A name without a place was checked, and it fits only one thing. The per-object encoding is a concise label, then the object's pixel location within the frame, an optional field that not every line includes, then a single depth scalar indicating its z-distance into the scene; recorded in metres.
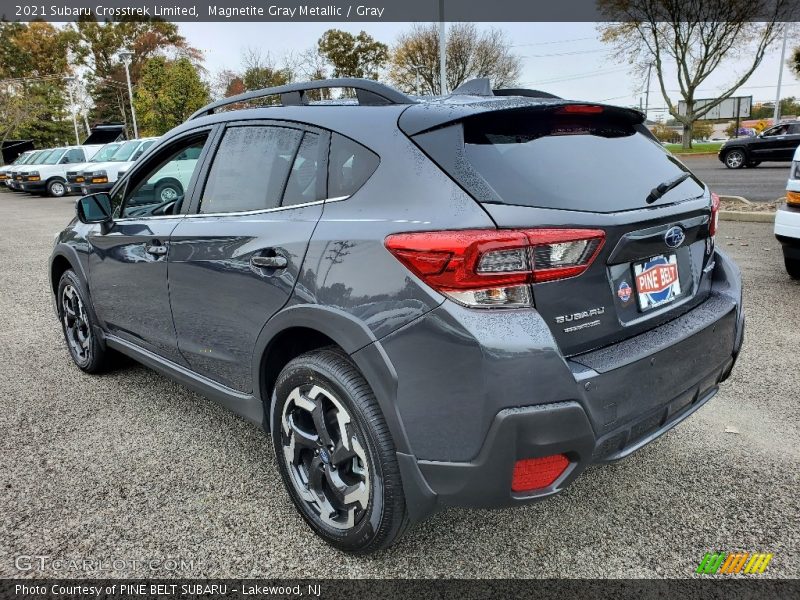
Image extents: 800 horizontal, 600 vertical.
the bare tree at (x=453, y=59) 39.56
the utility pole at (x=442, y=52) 20.58
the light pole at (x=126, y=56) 36.42
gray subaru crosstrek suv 1.79
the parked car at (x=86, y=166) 21.28
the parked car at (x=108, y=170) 19.89
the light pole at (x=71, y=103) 54.69
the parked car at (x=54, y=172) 24.45
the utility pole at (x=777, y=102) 41.97
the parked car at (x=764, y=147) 20.41
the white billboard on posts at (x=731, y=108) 39.96
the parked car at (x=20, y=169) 25.23
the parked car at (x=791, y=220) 5.01
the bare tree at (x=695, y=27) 29.02
